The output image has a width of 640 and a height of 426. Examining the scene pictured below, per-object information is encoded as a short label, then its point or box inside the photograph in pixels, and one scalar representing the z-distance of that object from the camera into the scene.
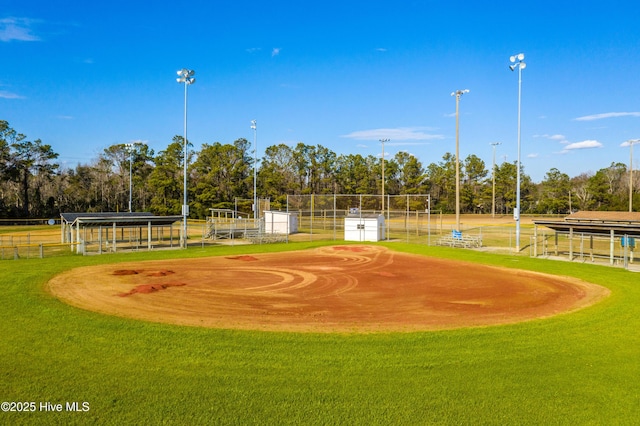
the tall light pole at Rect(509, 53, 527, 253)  30.69
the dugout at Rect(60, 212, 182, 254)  29.94
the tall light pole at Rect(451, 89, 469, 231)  44.98
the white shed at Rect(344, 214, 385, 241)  40.06
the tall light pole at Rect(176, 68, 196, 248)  34.34
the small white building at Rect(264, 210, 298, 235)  47.84
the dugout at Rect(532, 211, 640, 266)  24.59
